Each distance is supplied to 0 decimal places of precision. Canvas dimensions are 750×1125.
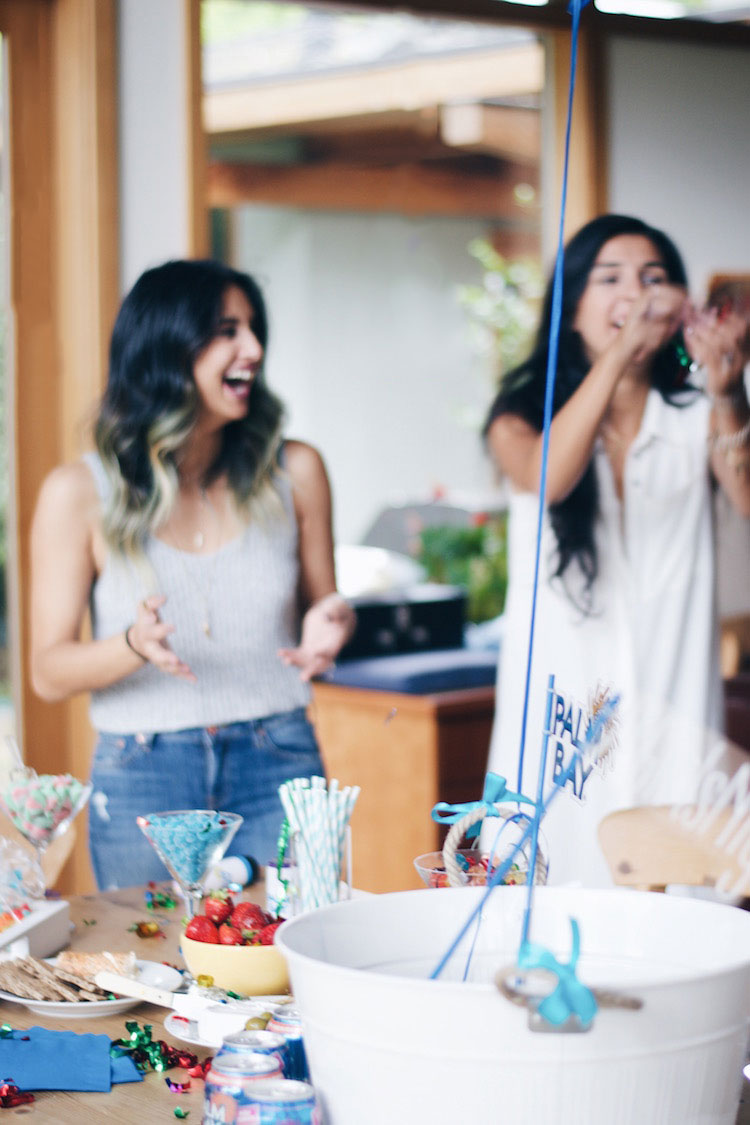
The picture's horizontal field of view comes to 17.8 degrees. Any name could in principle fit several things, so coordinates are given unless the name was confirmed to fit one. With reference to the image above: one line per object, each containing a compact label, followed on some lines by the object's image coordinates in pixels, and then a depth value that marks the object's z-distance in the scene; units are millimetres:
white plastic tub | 1666
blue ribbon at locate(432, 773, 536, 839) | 2120
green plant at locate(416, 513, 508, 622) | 4947
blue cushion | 4207
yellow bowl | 2442
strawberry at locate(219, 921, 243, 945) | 2455
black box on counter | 4444
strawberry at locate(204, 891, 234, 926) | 2488
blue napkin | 2308
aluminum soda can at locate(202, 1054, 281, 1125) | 1899
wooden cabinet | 4140
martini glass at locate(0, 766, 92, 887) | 2704
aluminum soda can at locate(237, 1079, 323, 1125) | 1832
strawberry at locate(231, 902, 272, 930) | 2476
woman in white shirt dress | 3192
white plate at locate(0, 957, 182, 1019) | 2447
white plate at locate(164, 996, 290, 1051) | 2362
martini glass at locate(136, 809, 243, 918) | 2567
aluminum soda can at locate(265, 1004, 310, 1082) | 2146
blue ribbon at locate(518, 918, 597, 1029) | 1583
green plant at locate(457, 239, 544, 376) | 5308
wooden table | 2248
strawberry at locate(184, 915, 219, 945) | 2463
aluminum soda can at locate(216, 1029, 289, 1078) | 2060
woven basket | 2298
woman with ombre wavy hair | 3058
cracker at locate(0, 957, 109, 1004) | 2464
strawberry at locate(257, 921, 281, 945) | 2460
